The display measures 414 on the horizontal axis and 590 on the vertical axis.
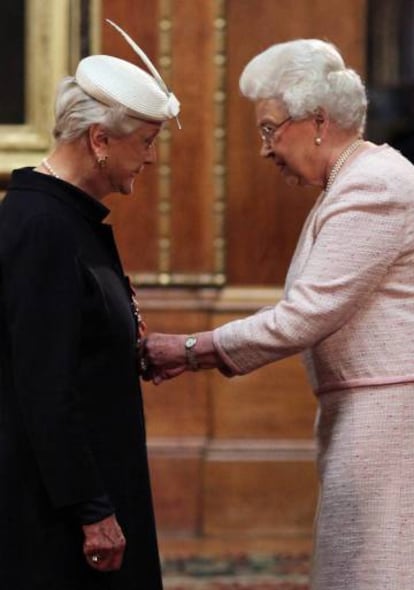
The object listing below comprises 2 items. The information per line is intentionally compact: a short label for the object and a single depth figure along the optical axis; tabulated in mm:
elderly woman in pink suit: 8352
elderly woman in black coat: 7594
